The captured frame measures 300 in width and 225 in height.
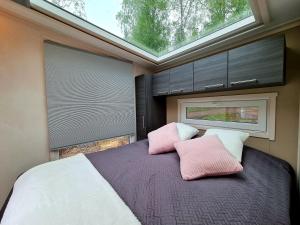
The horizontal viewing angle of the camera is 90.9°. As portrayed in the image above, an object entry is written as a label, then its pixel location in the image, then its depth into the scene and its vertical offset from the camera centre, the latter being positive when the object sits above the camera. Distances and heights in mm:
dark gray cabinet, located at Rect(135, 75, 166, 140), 2729 -32
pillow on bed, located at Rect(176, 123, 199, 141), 2004 -361
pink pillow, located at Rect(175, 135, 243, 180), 1167 -460
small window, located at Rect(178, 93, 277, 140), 1695 -98
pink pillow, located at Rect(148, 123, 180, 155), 1824 -428
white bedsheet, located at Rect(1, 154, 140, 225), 734 -554
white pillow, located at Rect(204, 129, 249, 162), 1464 -371
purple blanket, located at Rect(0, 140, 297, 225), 779 -575
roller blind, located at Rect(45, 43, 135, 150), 1922 +167
